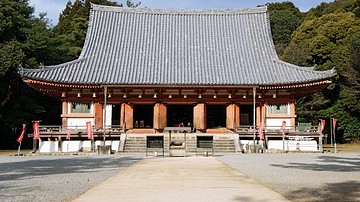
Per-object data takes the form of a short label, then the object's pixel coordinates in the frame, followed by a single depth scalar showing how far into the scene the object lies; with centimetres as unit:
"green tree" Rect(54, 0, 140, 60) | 3691
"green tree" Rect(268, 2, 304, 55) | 5600
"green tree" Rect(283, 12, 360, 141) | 3484
